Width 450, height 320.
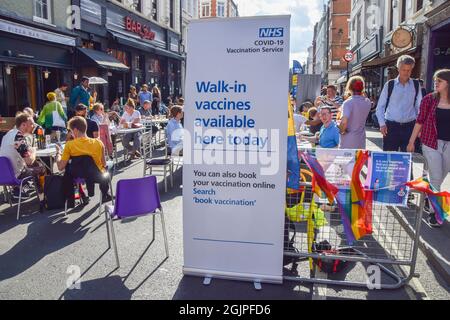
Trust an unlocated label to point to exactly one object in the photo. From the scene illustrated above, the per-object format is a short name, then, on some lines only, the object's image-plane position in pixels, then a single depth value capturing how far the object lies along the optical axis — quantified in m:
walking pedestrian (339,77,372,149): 6.12
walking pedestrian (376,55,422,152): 5.98
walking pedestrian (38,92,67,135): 10.29
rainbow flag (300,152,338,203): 3.77
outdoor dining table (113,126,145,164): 9.52
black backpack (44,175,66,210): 6.11
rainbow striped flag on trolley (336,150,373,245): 3.75
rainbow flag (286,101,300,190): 3.74
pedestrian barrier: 3.82
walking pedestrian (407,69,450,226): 5.08
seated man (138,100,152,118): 13.14
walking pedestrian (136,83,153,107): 14.98
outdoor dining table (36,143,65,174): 6.64
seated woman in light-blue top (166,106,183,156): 8.34
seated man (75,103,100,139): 7.93
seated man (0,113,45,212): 6.20
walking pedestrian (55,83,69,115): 12.84
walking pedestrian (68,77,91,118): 11.98
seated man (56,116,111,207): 5.80
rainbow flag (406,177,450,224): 3.61
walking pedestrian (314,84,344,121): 10.15
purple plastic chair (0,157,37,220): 5.78
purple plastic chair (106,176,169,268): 4.35
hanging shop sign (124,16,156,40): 21.17
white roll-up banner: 3.59
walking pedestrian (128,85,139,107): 14.74
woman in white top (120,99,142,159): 10.80
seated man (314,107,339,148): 6.43
